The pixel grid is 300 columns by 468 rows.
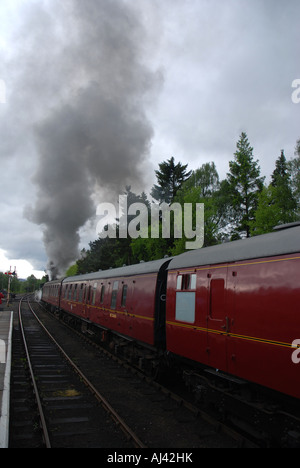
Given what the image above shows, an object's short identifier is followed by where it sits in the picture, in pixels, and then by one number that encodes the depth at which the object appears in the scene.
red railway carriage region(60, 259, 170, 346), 9.25
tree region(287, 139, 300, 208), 26.60
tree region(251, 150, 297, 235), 24.30
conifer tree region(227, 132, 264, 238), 33.56
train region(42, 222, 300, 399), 4.69
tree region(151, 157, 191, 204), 50.00
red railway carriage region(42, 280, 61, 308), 27.33
